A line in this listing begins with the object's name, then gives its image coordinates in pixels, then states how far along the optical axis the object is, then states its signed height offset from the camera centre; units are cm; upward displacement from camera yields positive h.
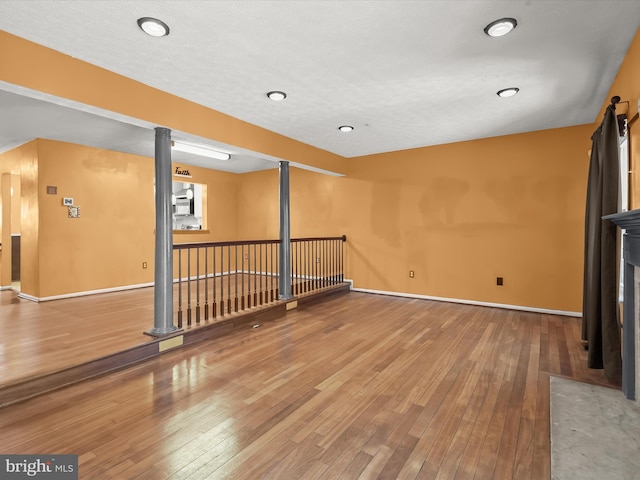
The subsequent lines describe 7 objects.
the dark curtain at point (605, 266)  249 -23
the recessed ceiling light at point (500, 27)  208 +140
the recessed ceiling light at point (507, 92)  312 +144
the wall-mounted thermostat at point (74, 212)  505 +39
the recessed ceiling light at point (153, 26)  205 +138
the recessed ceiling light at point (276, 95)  318 +142
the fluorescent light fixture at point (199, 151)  500 +143
